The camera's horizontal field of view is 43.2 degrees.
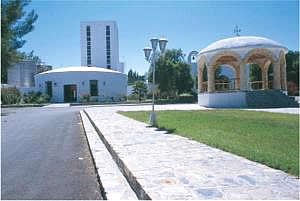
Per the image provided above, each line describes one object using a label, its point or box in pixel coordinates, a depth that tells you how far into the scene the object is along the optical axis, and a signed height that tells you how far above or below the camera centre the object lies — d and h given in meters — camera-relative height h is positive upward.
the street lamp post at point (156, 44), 16.11 +2.20
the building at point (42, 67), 91.19 +7.70
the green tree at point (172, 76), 51.66 +2.67
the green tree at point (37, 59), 106.09 +11.11
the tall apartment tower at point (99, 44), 91.75 +12.93
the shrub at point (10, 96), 52.06 +0.30
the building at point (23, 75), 75.69 +4.66
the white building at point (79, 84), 57.56 +1.99
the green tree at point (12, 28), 32.06 +6.60
